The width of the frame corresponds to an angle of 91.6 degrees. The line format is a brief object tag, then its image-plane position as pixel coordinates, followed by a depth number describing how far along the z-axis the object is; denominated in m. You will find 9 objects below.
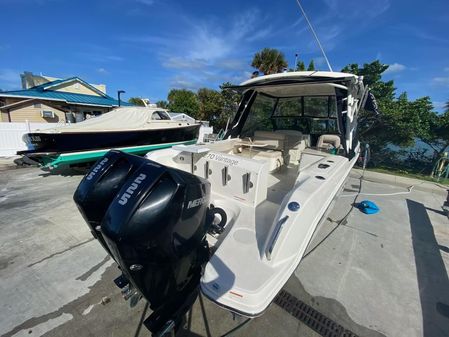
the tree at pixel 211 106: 19.95
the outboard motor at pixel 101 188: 1.33
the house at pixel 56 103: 11.80
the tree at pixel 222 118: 18.16
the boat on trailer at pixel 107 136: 4.71
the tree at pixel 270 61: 13.86
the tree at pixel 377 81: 9.78
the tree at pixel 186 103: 25.21
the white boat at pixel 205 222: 1.11
